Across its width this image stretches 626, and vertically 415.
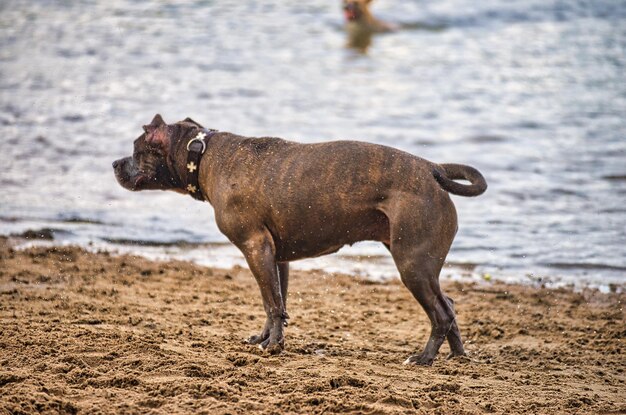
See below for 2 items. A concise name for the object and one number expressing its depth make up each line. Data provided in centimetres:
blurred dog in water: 4725
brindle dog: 1377
